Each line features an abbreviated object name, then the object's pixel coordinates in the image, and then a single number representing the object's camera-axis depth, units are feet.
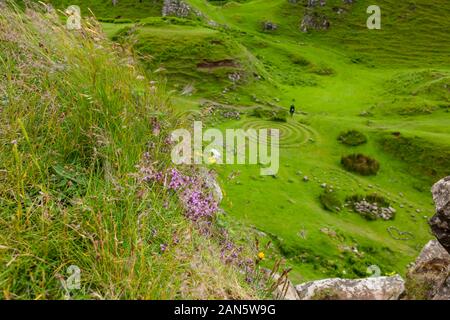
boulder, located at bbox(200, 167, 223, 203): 18.66
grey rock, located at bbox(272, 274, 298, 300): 22.13
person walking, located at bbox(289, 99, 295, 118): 88.93
